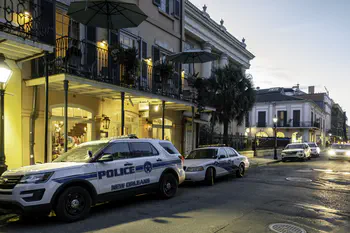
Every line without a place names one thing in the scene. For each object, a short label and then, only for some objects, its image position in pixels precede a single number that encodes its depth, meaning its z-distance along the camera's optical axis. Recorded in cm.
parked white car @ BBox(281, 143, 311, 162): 2430
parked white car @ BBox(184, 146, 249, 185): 1122
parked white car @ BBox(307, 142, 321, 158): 2966
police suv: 603
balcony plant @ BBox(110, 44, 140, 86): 1185
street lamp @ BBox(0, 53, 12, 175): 767
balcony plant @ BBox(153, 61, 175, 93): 1483
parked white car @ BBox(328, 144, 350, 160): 2473
